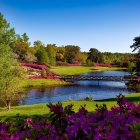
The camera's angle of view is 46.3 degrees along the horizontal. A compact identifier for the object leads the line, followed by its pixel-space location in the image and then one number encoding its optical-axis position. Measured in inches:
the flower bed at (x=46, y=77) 1743.7
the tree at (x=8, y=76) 693.1
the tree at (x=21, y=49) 2282.5
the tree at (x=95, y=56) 3607.0
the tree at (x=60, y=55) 2989.2
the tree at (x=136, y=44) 668.5
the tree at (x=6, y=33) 1280.6
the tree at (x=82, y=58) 3310.6
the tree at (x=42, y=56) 2323.3
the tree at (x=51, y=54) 2620.6
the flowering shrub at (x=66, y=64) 2863.4
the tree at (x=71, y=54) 3153.6
